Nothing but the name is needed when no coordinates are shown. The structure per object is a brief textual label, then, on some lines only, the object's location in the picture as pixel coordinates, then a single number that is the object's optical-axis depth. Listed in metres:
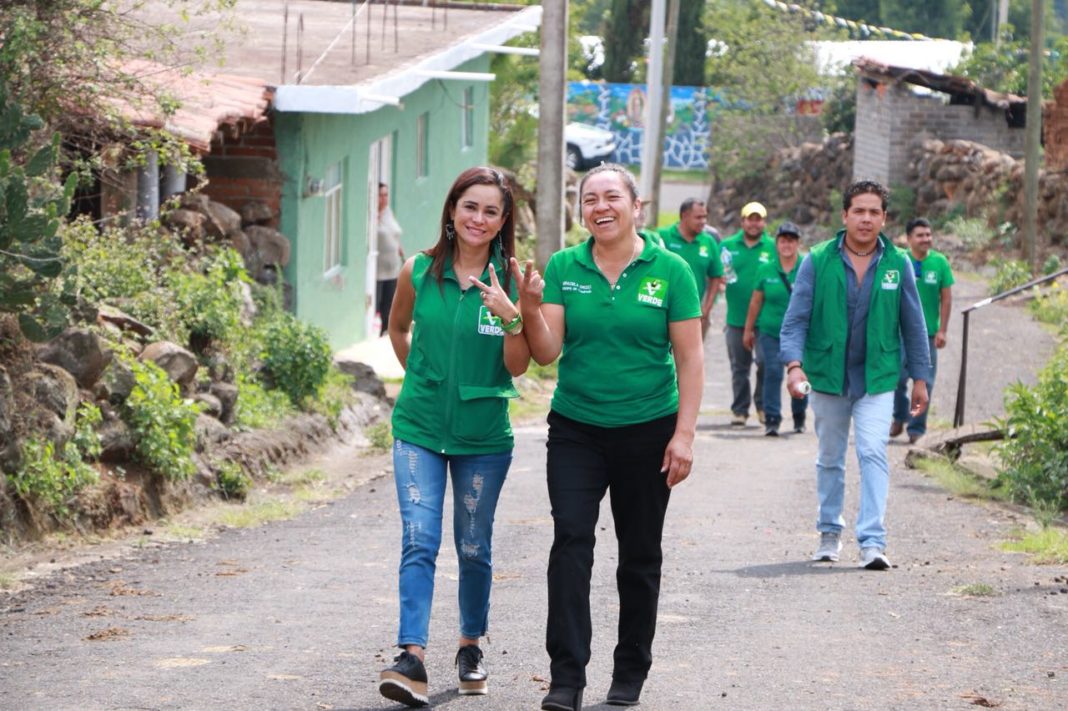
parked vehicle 52.44
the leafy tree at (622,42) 60.41
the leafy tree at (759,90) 45.34
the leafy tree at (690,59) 58.88
